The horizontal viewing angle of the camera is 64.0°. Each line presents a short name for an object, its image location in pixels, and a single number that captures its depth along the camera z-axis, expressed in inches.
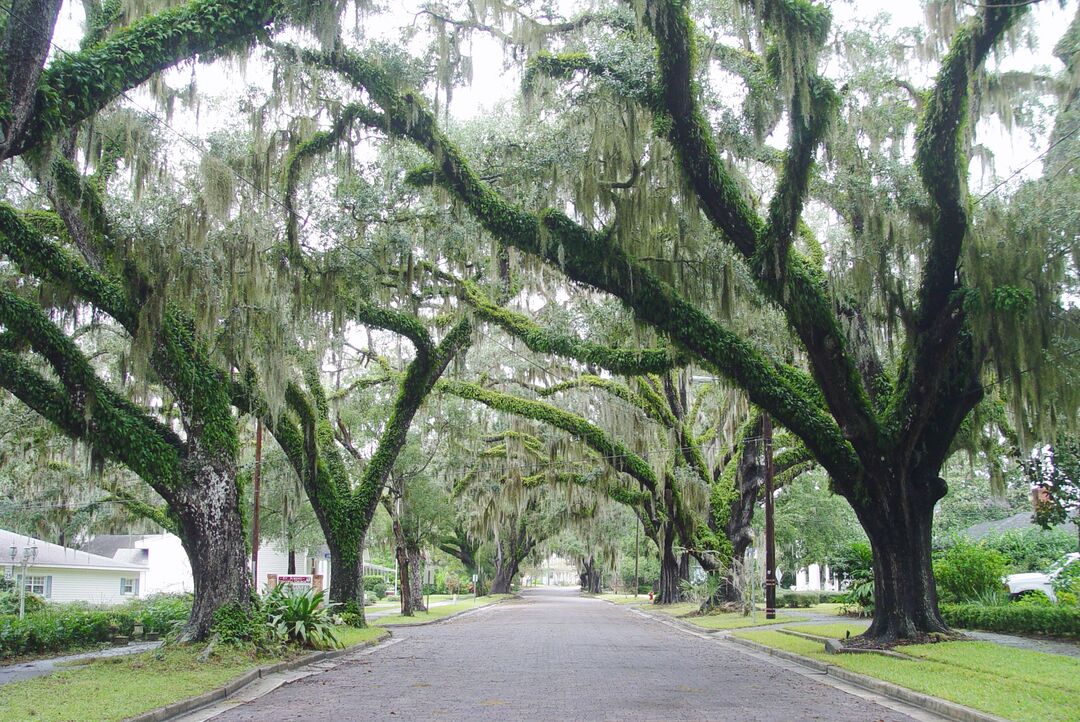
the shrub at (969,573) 698.2
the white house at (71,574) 1032.8
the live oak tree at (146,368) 449.7
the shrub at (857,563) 873.5
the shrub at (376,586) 2005.4
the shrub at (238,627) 469.4
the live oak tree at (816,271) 406.6
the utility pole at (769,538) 724.0
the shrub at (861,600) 810.8
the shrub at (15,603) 861.8
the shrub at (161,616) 701.3
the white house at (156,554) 1624.0
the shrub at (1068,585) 579.8
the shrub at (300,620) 523.2
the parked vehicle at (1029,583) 796.1
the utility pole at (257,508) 756.0
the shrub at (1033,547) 984.6
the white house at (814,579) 2189.8
